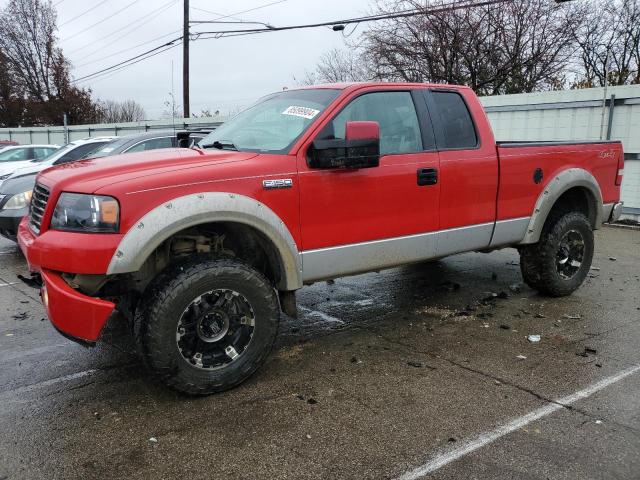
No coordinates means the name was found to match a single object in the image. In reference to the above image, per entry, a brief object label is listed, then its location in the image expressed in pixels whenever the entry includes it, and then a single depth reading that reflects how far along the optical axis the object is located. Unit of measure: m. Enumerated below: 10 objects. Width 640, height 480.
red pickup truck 3.24
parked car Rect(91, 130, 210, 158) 8.77
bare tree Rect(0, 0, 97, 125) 49.34
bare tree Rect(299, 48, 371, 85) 31.33
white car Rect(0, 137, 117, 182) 10.02
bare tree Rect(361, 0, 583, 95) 20.53
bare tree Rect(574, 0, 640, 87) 23.47
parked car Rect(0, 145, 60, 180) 14.45
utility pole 23.45
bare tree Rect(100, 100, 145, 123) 54.83
